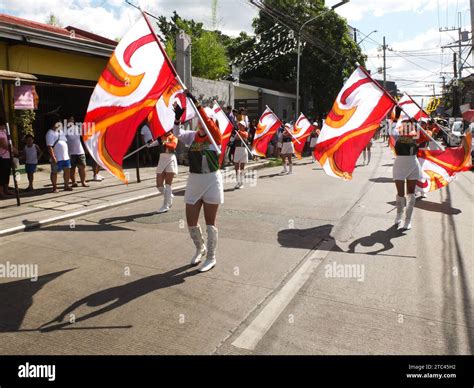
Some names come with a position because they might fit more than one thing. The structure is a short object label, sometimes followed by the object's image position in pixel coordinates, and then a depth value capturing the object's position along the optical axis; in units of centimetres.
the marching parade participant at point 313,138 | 2078
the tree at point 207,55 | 2319
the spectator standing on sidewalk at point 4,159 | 934
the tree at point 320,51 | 3312
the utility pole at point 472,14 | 1415
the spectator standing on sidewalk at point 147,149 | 1529
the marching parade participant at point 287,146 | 1498
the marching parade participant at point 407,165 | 730
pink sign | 1193
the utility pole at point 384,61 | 5368
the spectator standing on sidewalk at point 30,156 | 1045
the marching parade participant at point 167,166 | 864
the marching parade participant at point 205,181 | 530
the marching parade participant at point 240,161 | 1226
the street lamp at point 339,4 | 2142
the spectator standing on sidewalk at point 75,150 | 1088
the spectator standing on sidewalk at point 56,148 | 1021
